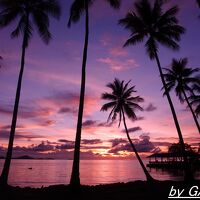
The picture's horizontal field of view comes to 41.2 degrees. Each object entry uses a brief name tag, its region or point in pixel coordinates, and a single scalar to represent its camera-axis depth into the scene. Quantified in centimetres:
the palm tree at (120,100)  3334
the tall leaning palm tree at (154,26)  2498
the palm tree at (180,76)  3219
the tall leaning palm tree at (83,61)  1546
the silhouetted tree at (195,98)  3728
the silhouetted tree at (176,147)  10325
